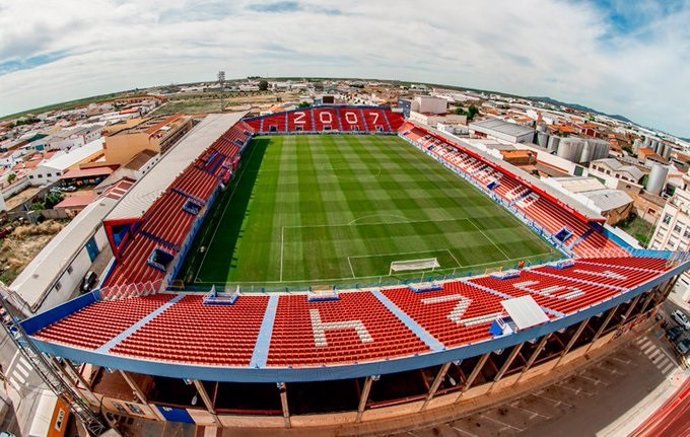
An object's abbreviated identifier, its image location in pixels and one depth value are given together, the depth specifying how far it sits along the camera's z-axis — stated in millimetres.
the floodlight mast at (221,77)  118562
